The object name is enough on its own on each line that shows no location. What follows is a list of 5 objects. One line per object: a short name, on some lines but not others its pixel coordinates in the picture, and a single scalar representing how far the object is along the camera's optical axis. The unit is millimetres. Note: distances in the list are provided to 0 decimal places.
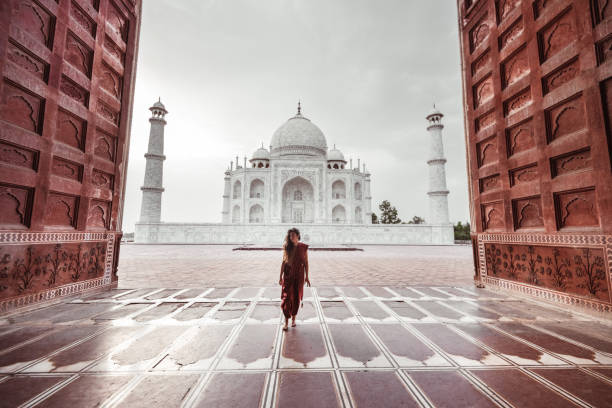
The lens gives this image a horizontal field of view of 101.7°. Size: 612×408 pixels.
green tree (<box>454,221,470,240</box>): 25344
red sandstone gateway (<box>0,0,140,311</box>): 2609
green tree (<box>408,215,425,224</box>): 32875
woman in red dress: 2275
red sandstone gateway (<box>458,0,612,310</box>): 2562
